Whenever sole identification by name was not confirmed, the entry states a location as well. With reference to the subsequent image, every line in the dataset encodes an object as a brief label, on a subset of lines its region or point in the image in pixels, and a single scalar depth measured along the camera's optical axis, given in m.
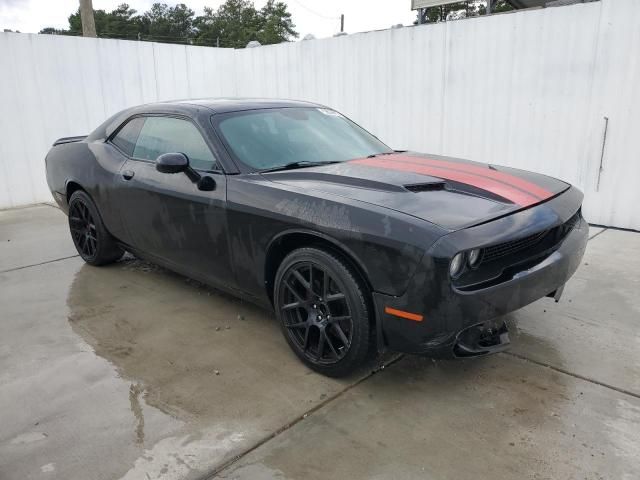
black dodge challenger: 2.43
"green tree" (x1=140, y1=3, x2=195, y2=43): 72.01
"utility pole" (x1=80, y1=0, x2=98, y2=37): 14.09
